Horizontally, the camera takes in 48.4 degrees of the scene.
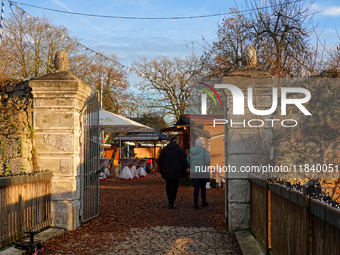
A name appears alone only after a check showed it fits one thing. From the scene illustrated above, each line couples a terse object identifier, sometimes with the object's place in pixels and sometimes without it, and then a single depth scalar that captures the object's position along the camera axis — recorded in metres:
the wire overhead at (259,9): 13.95
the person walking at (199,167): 8.83
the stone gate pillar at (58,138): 6.25
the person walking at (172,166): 9.11
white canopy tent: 14.81
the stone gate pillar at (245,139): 6.19
